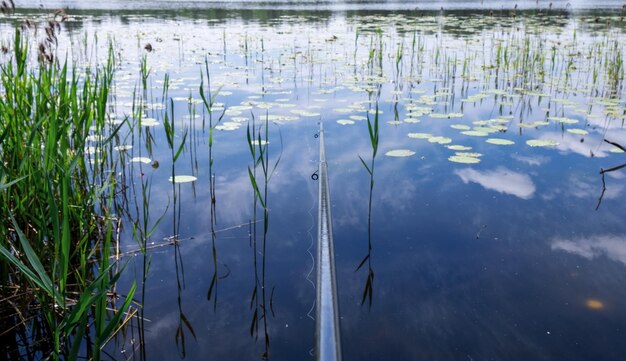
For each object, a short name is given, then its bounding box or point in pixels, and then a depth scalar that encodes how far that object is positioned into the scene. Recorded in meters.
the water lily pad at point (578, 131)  3.83
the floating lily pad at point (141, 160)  3.31
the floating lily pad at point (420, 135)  3.79
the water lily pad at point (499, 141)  3.61
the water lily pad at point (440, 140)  3.67
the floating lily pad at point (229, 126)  4.08
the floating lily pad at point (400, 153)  3.42
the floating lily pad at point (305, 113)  4.46
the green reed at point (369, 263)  1.94
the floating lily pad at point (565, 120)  4.12
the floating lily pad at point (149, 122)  4.07
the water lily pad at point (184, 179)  2.99
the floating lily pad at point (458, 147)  3.52
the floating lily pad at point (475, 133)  3.82
